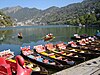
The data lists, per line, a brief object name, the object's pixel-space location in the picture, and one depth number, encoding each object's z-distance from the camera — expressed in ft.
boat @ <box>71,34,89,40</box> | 94.26
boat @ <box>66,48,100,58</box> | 44.74
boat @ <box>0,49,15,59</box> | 49.32
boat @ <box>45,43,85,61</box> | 41.83
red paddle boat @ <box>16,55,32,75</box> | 19.94
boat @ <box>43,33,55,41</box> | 96.68
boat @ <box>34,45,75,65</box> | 38.91
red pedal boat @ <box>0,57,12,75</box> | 20.71
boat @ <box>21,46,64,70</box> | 36.84
